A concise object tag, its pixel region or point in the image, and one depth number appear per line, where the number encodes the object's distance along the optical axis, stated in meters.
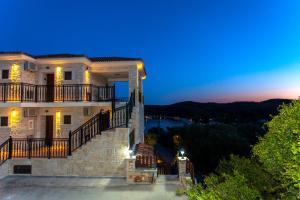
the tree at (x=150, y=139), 27.24
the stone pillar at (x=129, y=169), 10.72
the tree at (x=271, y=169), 4.62
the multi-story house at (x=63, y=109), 11.88
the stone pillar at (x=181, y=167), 10.55
